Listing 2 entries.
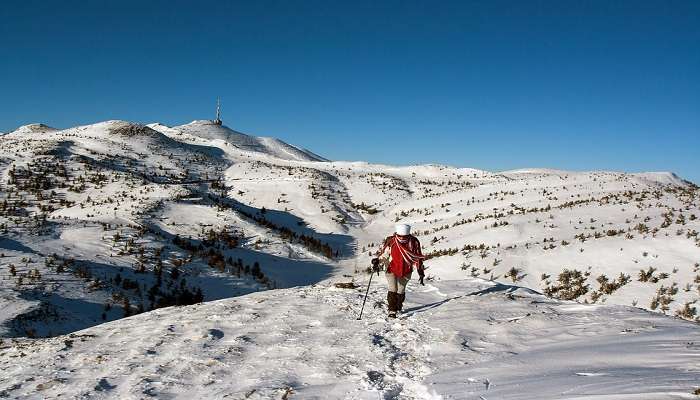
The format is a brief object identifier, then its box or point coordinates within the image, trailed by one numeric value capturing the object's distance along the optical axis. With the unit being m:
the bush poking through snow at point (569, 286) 14.80
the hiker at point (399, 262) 9.16
